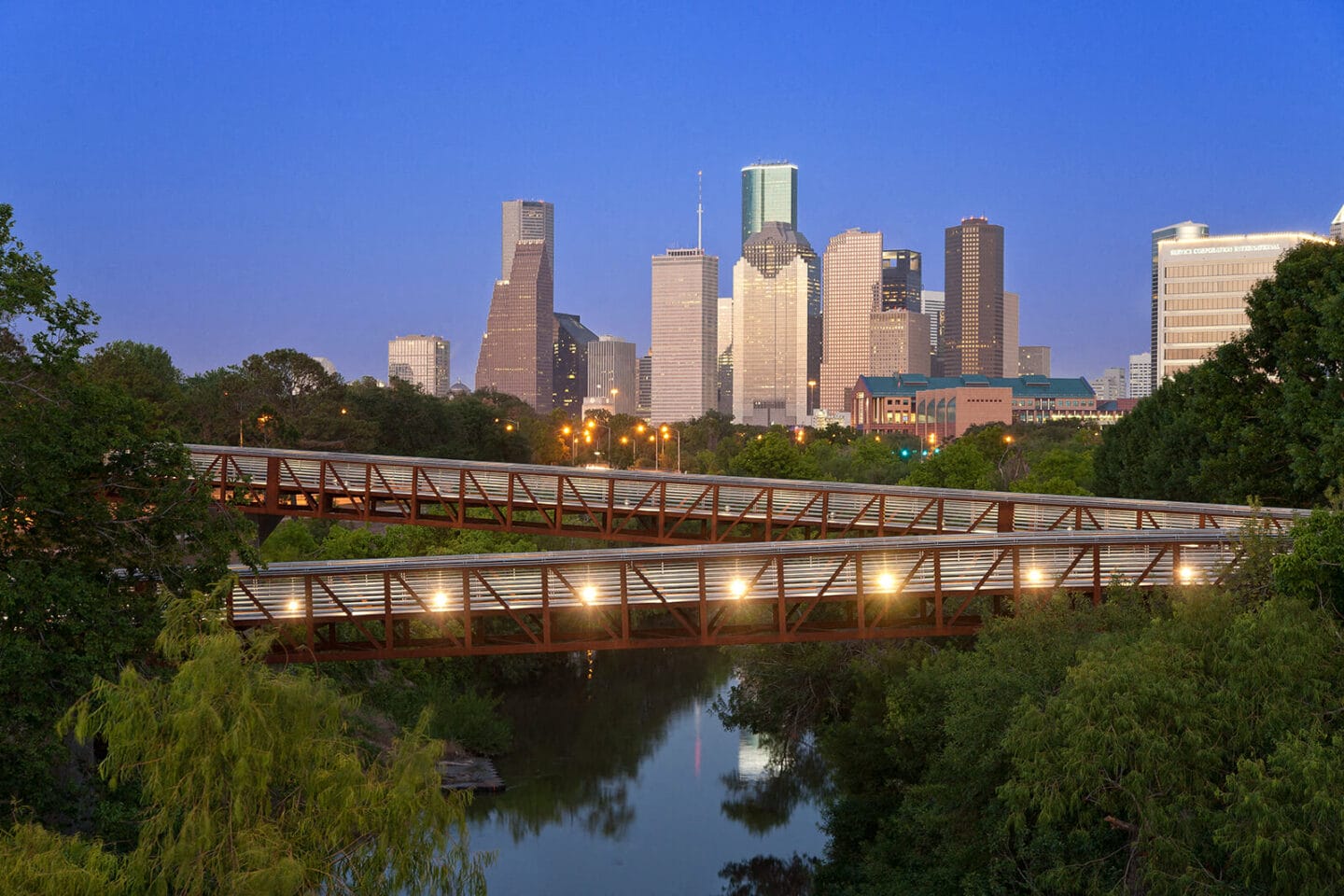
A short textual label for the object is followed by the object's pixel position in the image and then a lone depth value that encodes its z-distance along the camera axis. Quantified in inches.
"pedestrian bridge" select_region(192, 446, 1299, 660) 1122.0
